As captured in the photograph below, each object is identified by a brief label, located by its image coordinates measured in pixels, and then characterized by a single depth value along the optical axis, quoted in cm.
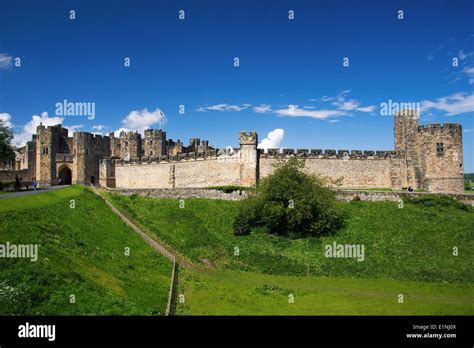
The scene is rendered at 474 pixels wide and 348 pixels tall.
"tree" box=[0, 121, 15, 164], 3859
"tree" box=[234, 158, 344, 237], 3147
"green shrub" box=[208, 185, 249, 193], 3978
